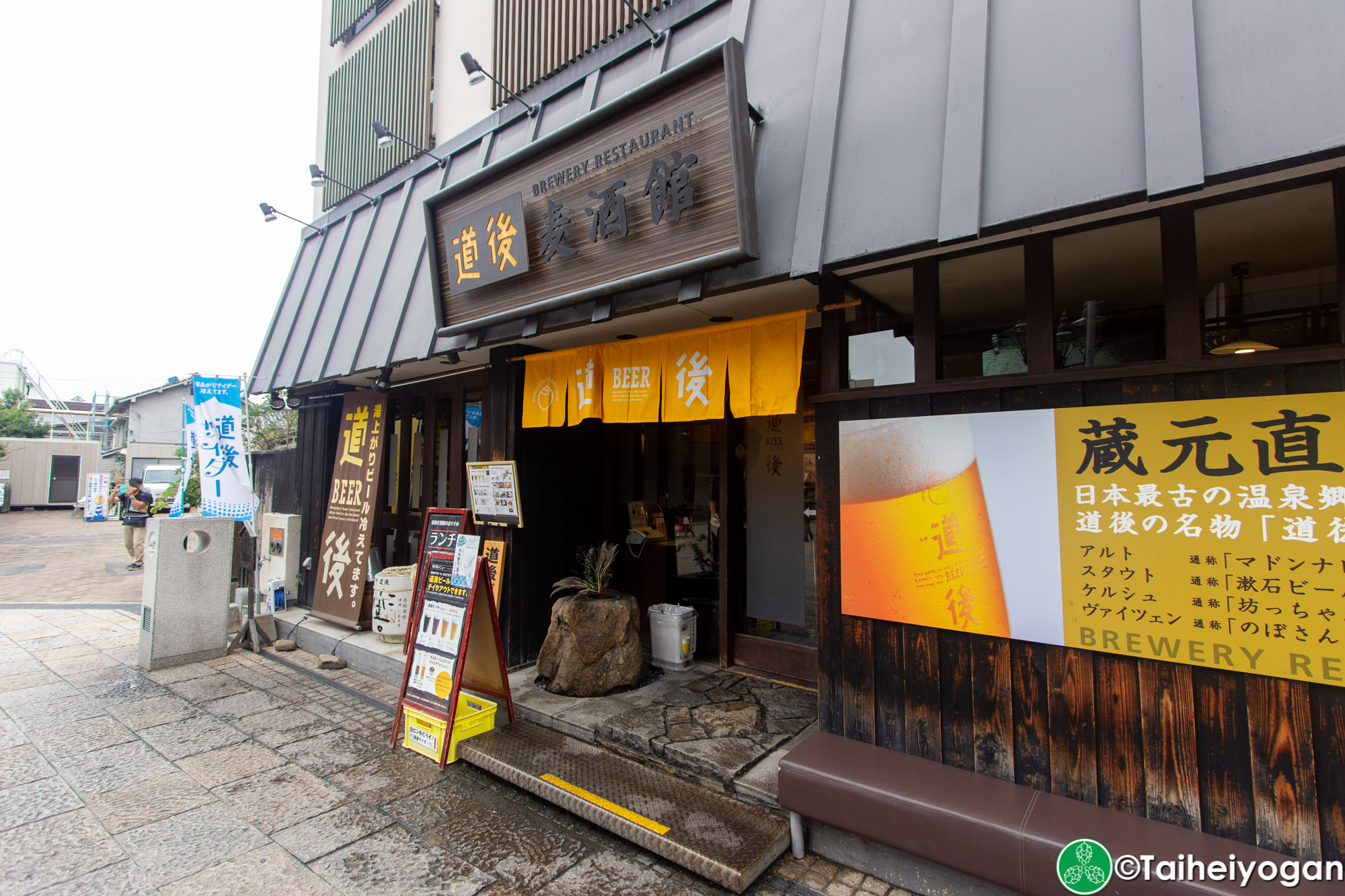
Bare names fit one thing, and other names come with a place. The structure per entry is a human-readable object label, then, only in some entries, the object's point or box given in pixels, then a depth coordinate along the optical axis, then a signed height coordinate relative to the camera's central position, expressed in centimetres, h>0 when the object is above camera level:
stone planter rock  582 -175
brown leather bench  281 -180
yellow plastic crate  500 -222
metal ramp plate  352 -231
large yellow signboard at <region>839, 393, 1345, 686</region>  277 -29
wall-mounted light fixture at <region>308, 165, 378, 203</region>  878 +466
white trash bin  646 -181
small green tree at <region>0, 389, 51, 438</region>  3744 +381
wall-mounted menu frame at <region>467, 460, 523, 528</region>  671 -20
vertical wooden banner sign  822 -54
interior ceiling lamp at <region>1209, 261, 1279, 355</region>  315 +72
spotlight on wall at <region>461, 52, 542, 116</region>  625 +449
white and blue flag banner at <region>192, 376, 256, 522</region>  858 +35
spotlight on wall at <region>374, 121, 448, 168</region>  768 +465
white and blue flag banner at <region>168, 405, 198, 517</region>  873 +66
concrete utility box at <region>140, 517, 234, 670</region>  734 -149
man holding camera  1448 -111
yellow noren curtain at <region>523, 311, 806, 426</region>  471 +94
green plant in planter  611 -107
